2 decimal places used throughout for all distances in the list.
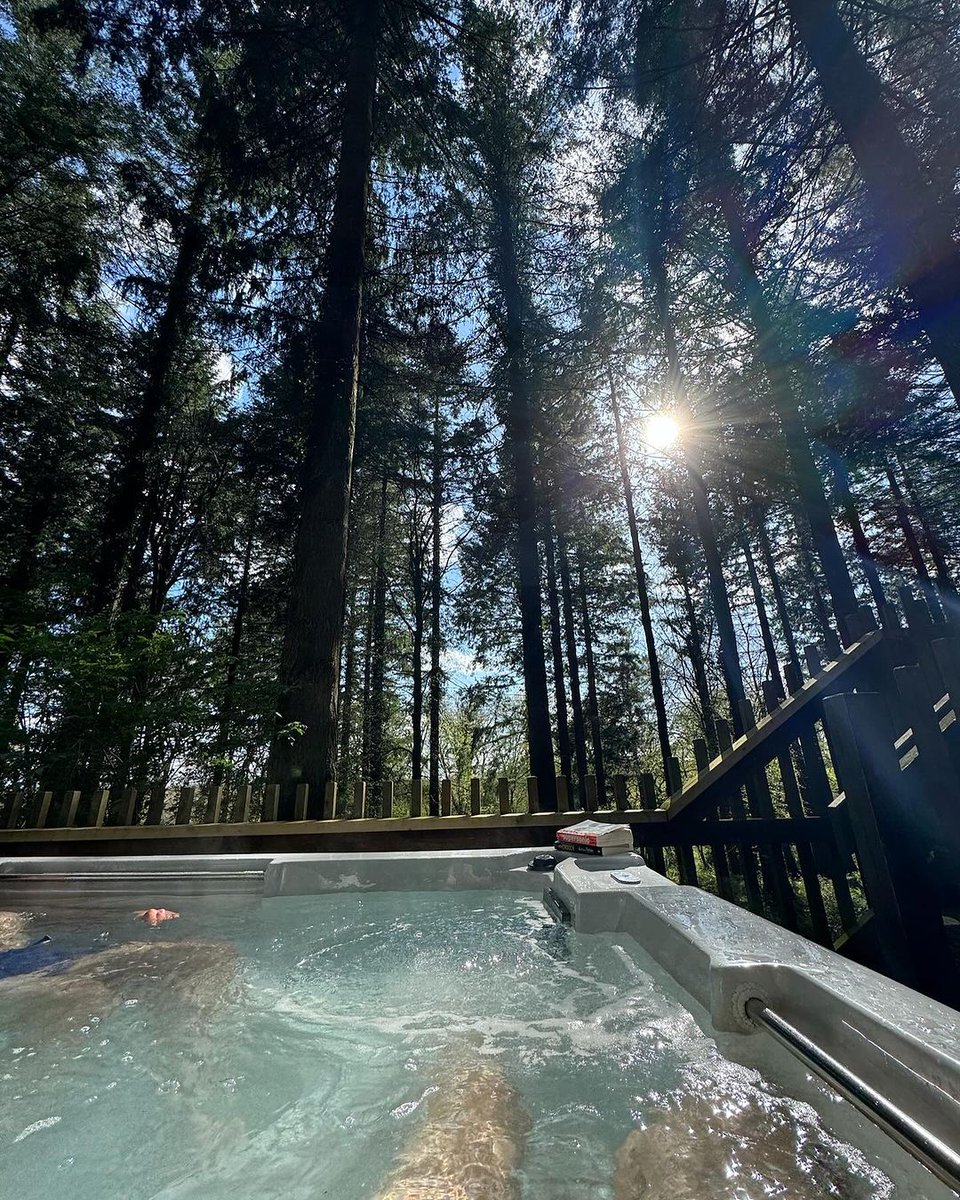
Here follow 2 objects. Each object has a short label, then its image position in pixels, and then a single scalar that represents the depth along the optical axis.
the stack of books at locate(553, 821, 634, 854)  2.18
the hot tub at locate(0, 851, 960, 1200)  0.77
